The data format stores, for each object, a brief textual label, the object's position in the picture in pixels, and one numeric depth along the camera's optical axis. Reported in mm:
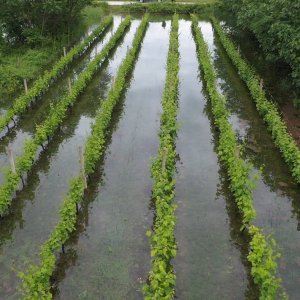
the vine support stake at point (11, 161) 12375
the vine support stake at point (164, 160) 12461
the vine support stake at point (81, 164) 12434
